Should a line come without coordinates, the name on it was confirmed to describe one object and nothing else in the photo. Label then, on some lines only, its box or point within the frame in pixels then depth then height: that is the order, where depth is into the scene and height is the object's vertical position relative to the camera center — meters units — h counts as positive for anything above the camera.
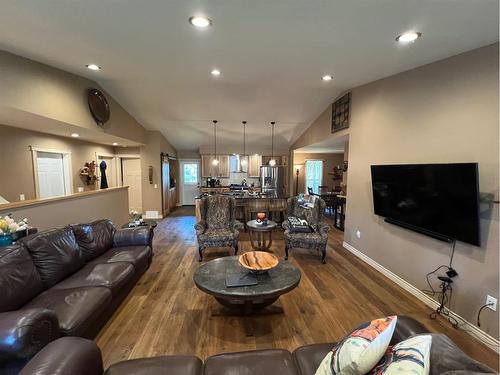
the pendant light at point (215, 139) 6.55 +1.03
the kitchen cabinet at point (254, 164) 8.81 +0.18
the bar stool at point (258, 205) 5.81 -0.91
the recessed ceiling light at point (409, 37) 2.21 +1.29
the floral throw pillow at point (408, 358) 0.85 -0.72
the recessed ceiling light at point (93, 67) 3.39 +1.51
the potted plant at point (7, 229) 2.21 -0.61
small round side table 4.15 -1.10
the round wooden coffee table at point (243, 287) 2.13 -1.12
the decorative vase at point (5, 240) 2.20 -0.68
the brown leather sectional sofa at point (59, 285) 1.40 -1.08
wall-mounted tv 2.19 -0.33
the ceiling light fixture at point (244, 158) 8.68 +0.40
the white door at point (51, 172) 4.64 -0.08
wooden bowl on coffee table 2.41 -1.01
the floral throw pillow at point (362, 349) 0.96 -0.77
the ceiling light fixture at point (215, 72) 3.47 +1.47
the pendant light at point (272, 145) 6.70 +0.87
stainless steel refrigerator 8.42 -0.34
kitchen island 5.80 -0.79
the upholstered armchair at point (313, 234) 3.88 -1.12
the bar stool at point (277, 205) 5.79 -0.90
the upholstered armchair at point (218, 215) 4.24 -0.90
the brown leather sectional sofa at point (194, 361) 1.11 -1.11
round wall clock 4.15 +1.16
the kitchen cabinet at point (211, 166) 8.72 +0.10
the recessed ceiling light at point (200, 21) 2.14 +1.39
